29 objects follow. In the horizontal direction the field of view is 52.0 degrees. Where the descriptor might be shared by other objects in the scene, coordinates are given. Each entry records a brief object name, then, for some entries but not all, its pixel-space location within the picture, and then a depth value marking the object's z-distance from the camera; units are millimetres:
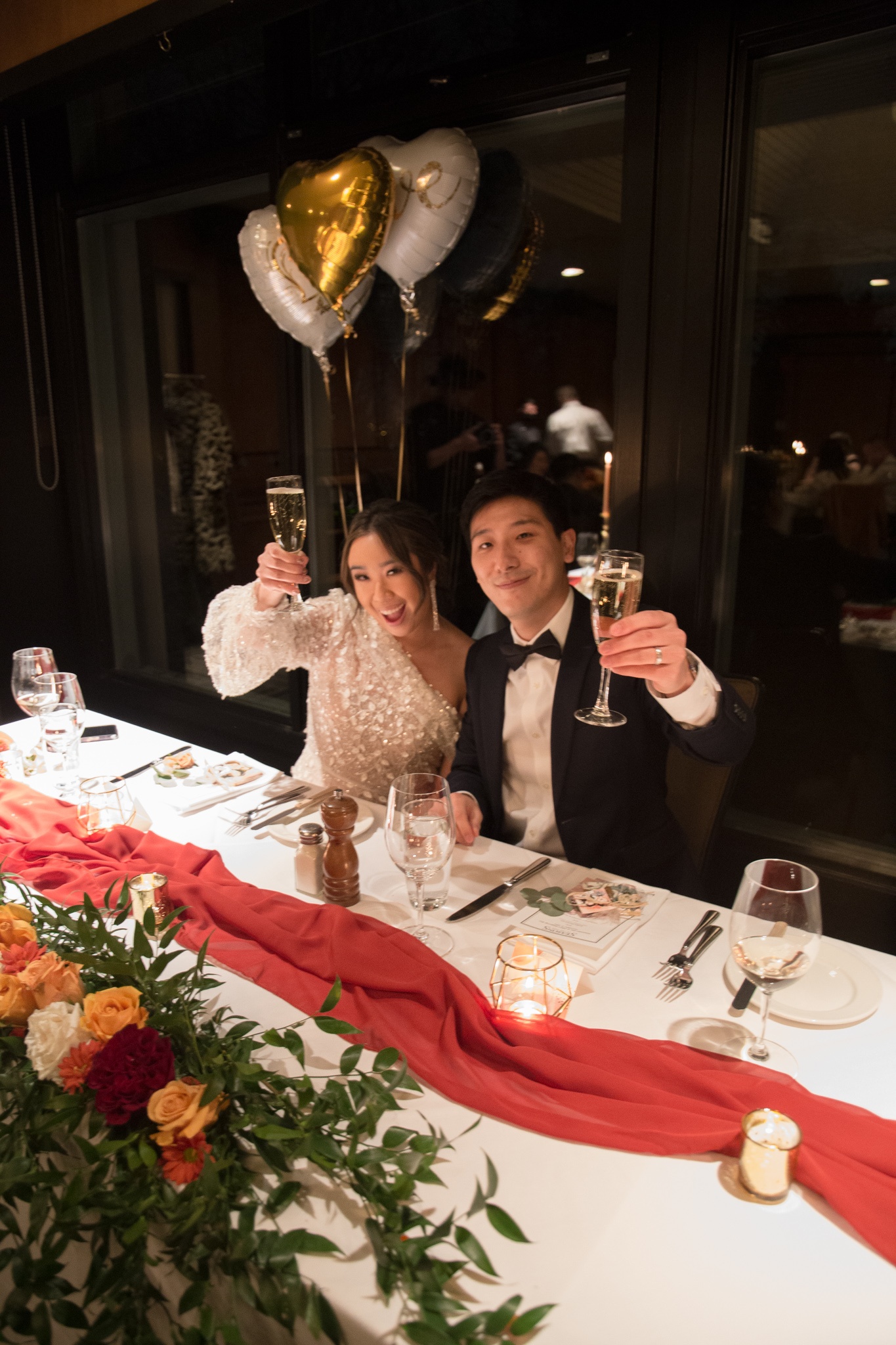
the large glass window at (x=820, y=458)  2059
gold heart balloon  2178
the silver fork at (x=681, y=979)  1186
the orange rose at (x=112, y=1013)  970
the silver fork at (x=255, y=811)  1692
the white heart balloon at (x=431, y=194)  2236
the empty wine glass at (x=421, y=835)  1255
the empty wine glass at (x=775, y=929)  988
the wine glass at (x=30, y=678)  1963
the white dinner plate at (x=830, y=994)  1127
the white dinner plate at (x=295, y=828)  1646
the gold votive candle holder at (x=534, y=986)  1144
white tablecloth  750
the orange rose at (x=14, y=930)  1143
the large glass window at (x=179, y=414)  3467
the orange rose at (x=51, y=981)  1044
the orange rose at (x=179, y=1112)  863
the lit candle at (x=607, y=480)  2439
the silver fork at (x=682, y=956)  1234
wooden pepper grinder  1419
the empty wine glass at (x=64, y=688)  1962
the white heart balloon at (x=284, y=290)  2508
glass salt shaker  1457
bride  2383
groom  1919
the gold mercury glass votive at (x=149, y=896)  1333
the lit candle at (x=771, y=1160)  858
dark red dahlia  898
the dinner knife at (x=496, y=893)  1387
